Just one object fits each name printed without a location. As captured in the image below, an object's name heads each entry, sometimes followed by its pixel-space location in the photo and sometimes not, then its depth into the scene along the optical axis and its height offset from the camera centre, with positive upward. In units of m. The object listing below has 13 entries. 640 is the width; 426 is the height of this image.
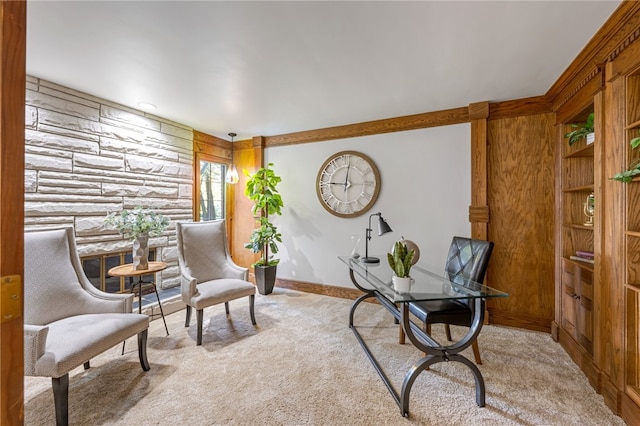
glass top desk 1.63 -0.67
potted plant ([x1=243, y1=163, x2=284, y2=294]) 3.77 -0.20
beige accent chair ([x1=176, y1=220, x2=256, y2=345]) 2.47 -0.61
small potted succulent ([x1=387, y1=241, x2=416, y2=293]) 1.81 -0.36
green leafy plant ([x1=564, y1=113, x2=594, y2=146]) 2.13 +0.70
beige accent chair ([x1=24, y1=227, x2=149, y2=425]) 1.44 -0.71
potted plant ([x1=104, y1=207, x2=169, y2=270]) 2.48 -0.13
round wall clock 3.50 +0.42
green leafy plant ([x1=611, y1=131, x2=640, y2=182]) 1.44 +0.25
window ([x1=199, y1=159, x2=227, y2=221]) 4.06 +0.38
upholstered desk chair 1.96 -0.67
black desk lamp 2.62 -0.15
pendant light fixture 3.90 +0.56
